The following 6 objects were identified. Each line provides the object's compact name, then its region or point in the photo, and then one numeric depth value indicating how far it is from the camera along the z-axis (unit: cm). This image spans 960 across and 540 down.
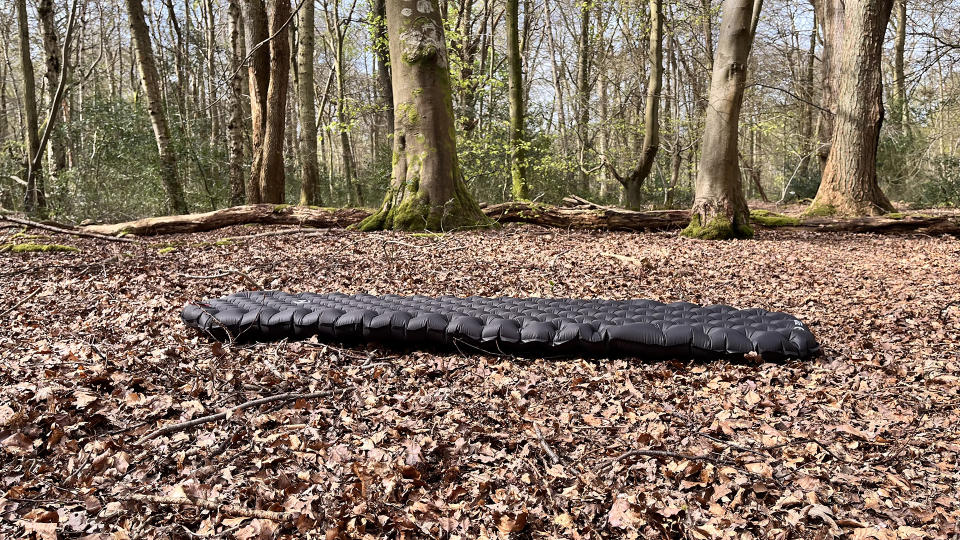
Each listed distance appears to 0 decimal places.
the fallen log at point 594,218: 834
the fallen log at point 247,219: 793
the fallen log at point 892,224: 807
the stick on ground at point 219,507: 195
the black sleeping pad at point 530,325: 320
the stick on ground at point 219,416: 246
